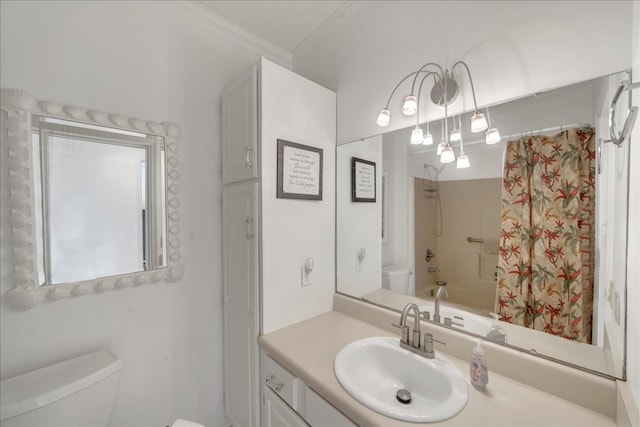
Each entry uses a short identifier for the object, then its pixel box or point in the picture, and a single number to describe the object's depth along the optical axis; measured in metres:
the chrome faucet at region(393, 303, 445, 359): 1.00
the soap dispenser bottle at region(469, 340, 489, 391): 0.84
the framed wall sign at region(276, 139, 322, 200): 1.29
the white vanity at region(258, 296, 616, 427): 0.74
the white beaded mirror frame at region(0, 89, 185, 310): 0.98
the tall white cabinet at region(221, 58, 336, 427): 1.25
